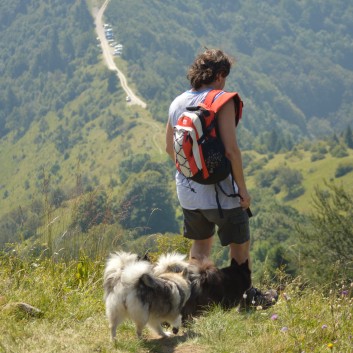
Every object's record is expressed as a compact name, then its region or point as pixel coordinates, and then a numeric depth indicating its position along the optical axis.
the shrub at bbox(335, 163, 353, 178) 109.94
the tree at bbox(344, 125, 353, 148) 124.31
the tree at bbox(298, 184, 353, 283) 29.25
